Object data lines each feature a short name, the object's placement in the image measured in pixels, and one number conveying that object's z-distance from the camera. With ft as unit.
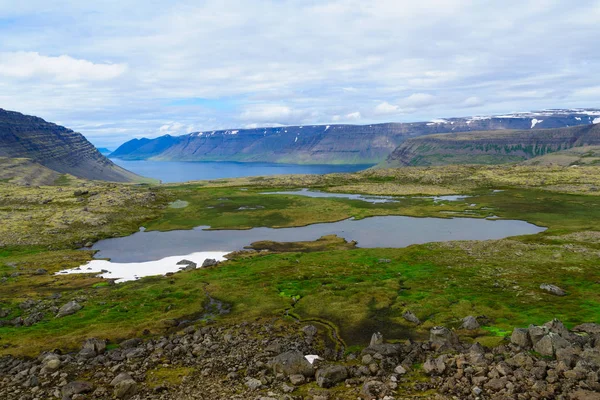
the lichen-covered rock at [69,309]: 124.26
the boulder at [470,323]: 99.75
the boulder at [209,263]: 200.44
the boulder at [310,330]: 102.16
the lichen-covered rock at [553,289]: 129.59
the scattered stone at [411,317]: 110.11
